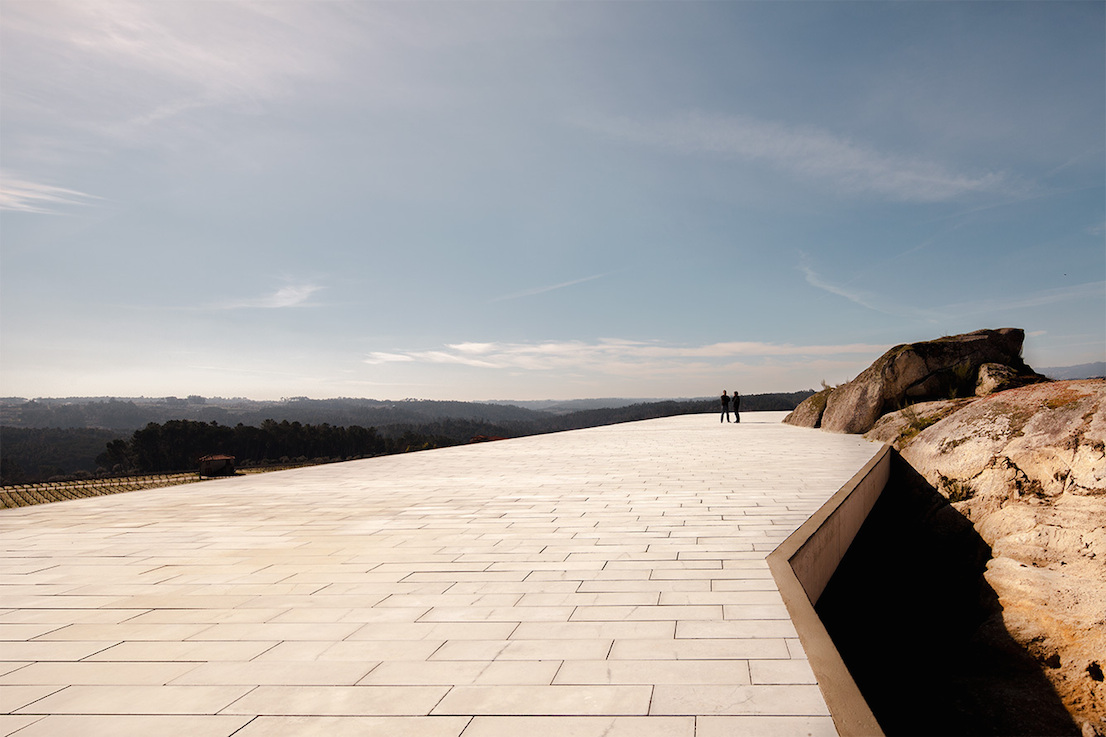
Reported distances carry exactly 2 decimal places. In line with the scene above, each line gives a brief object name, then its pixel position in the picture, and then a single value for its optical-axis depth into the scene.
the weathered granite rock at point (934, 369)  14.92
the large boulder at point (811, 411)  19.27
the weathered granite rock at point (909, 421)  11.81
